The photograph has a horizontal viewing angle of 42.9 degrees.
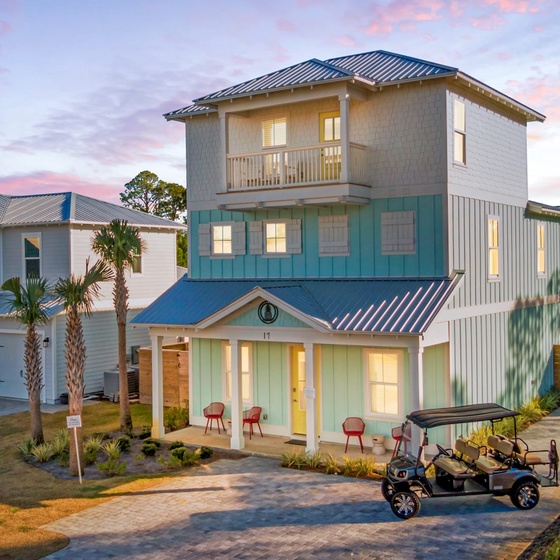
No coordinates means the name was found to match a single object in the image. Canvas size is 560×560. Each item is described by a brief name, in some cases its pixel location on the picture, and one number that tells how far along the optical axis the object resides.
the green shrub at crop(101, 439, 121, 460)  16.45
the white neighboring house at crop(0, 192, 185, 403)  25.22
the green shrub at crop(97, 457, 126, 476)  15.67
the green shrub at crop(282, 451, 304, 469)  15.84
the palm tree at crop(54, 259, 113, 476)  15.69
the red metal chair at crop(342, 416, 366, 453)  17.16
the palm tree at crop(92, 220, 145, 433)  19.64
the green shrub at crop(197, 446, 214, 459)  16.75
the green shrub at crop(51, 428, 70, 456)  17.31
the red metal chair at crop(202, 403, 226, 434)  19.55
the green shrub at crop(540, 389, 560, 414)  21.77
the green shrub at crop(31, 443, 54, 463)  16.94
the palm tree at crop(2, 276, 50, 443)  17.70
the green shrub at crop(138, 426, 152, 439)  19.03
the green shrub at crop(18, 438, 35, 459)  17.45
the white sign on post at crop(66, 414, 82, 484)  15.17
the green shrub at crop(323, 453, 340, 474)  15.35
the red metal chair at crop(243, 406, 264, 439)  18.67
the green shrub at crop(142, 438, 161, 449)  17.61
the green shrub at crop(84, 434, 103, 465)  16.50
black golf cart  12.55
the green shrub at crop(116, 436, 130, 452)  17.56
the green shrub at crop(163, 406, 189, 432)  20.23
